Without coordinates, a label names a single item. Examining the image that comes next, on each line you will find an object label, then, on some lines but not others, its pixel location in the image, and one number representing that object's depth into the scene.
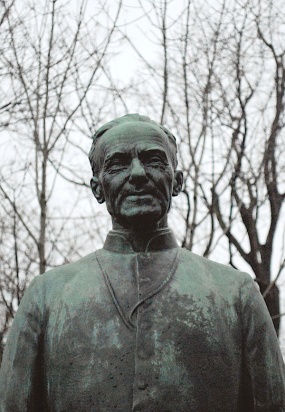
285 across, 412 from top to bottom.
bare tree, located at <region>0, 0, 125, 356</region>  7.30
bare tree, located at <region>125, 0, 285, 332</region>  8.10
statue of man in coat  2.43
